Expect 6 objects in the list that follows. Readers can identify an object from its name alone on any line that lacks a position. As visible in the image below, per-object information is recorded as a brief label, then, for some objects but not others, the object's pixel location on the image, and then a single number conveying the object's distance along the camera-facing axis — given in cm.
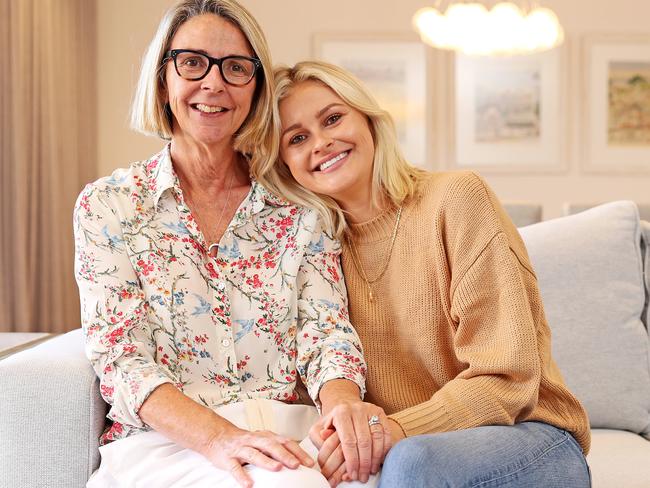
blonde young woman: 141
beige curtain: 396
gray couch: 202
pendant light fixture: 420
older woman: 152
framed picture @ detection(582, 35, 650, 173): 554
